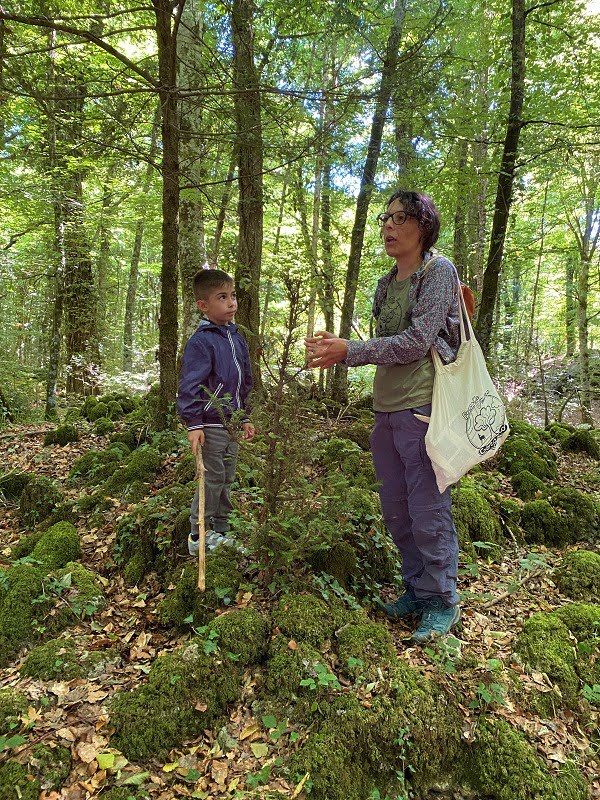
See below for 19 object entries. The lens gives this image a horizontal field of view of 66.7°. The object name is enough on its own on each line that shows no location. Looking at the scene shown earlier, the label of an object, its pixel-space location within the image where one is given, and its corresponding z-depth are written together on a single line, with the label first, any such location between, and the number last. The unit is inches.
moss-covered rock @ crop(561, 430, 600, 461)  264.2
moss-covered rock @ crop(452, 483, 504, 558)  172.7
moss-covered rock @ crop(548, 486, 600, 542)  183.6
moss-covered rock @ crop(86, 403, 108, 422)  301.1
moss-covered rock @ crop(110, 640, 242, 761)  91.7
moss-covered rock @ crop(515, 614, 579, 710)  112.0
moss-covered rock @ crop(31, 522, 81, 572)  146.8
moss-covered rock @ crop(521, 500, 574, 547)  183.3
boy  127.0
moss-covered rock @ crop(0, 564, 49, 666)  119.4
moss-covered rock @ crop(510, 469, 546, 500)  209.3
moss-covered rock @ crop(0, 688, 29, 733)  89.8
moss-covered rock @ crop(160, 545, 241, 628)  122.6
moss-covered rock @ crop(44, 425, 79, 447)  257.8
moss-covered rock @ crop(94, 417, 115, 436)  268.9
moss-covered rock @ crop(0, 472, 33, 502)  211.3
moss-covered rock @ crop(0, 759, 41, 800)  78.8
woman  100.0
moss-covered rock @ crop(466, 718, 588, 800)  90.3
